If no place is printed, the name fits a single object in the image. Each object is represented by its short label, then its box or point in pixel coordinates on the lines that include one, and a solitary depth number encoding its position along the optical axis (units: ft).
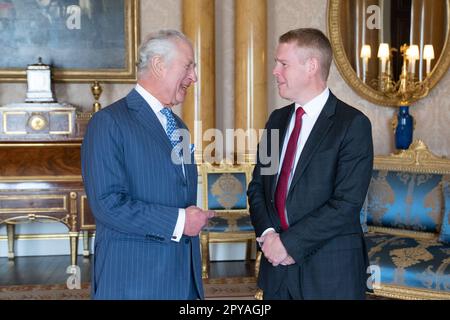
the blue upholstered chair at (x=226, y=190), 16.47
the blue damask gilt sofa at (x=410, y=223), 11.43
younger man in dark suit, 6.89
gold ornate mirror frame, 17.90
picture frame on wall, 17.07
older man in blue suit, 6.02
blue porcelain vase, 17.42
